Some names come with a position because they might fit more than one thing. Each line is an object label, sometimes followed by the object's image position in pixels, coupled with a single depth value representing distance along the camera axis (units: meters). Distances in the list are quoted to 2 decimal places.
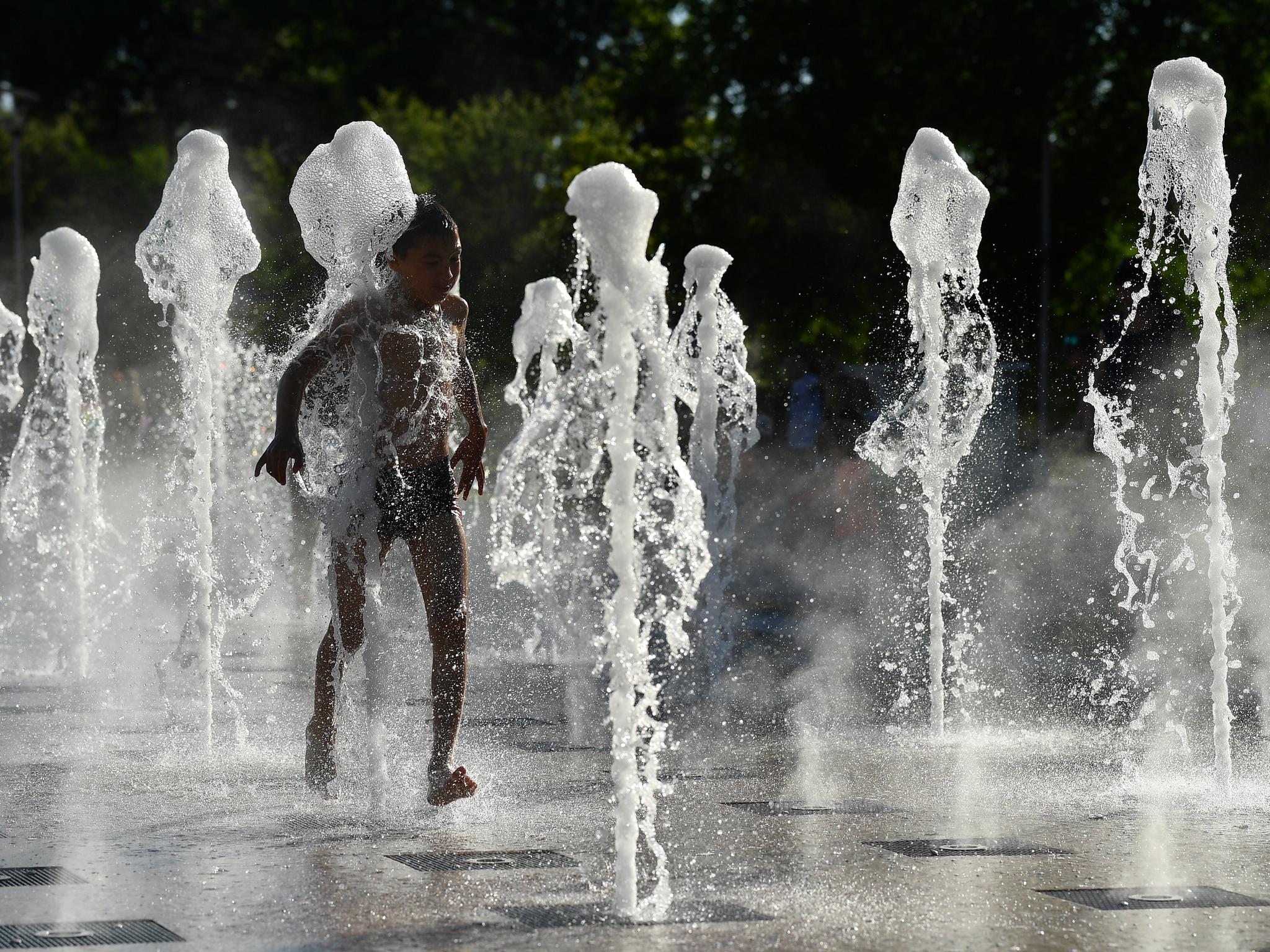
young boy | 10.37
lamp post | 63.61
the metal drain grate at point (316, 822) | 9.60
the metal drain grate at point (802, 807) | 10.43
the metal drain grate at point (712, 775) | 11.80
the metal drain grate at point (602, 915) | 7.45
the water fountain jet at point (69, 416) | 22.05
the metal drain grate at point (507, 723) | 14.39
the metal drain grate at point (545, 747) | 12.91
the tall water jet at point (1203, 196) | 13.28
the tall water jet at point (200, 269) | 15.50
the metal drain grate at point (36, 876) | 8.16
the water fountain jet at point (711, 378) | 25.48
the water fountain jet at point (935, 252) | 17.69
